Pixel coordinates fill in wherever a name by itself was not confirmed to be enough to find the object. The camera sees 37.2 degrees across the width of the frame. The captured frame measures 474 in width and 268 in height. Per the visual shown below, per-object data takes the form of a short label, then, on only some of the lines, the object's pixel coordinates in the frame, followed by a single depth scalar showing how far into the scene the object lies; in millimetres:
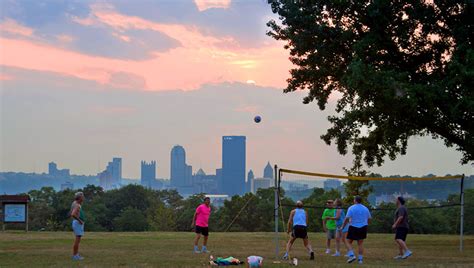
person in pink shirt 22672
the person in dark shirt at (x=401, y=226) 20655
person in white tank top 19766
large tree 25203
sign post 36531
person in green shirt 22734
